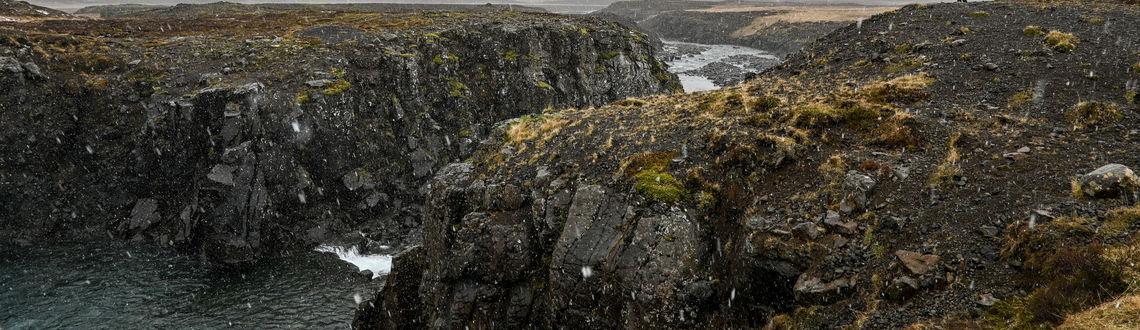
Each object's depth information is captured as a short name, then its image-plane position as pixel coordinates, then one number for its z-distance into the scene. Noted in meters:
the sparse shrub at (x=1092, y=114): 14.83
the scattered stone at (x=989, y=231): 10.82
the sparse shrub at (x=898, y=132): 15.66
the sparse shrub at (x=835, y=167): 14.80
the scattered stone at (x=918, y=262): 10.60
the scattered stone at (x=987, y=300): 9.38
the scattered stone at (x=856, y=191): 13.24
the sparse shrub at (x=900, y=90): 19.17
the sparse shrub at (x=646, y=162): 17.19
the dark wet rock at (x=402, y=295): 22.14
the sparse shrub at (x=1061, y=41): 21.02
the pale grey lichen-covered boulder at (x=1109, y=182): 10.64
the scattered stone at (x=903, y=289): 10.34
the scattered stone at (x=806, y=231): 12.87
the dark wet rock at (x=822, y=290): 11.30
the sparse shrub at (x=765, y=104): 20.56
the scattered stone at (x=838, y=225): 12.59
